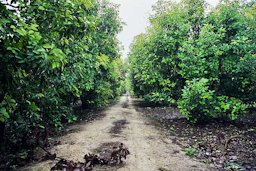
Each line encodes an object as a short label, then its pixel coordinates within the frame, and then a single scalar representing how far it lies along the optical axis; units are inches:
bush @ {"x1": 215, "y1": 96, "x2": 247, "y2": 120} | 423.5
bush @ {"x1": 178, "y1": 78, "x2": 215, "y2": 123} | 429.3
